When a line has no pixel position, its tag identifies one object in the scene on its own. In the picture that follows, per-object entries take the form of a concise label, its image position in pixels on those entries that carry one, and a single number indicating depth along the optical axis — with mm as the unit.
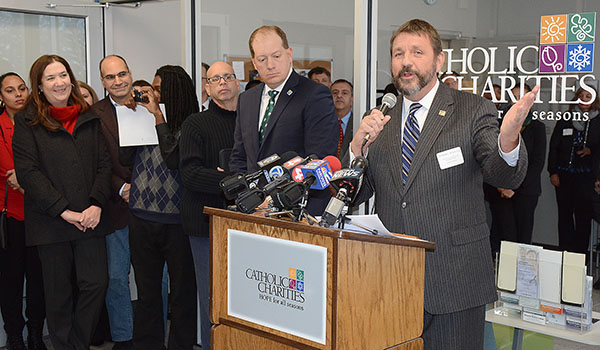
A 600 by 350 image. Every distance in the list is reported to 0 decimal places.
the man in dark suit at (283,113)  3152
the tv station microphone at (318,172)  2076
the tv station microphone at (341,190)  1913
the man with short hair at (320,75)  3714
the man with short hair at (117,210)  4266
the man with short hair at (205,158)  3648
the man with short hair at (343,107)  3633
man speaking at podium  2400
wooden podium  1886
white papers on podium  1984
